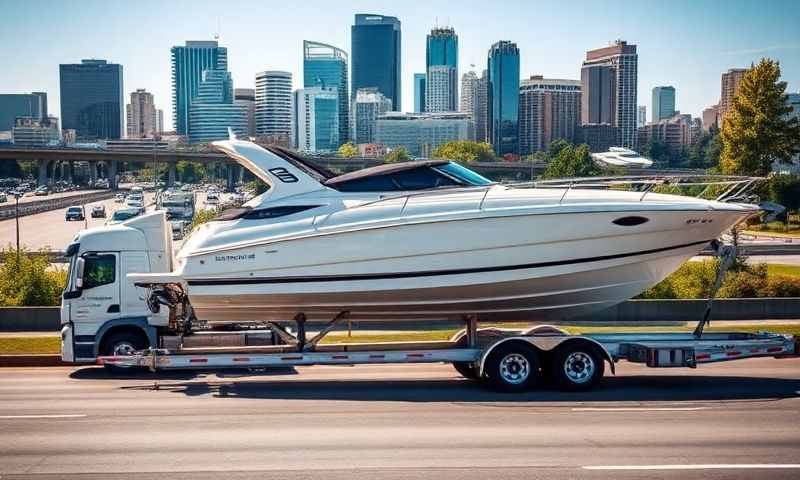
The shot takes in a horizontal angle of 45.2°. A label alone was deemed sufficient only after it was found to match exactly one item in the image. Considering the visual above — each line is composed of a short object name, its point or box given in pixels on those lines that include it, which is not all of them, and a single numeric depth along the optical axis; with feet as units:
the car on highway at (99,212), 252.52
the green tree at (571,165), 233.96
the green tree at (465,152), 462.89
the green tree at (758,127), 193.57
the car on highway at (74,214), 253.65
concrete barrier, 84.38
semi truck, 49.73
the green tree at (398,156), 444.68
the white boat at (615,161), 471.62
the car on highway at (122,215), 178.19
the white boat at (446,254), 51.60
